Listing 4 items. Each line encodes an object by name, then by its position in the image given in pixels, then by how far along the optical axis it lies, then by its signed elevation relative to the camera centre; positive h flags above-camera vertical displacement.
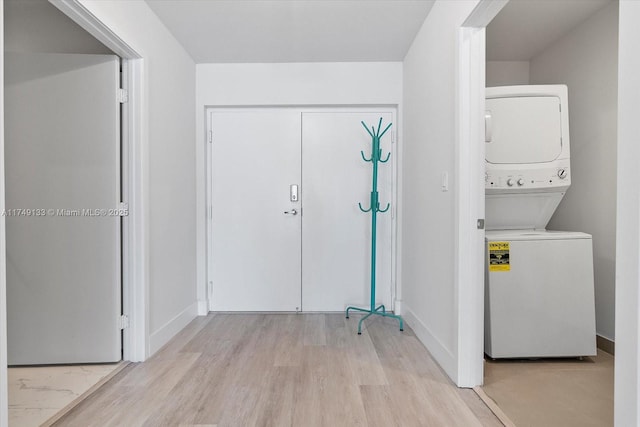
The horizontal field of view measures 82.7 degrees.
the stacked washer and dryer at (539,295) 2.23 -0.53
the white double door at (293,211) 3.37 -0.02
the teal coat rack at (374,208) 3.08 +0.01
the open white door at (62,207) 2.14 +0.01
